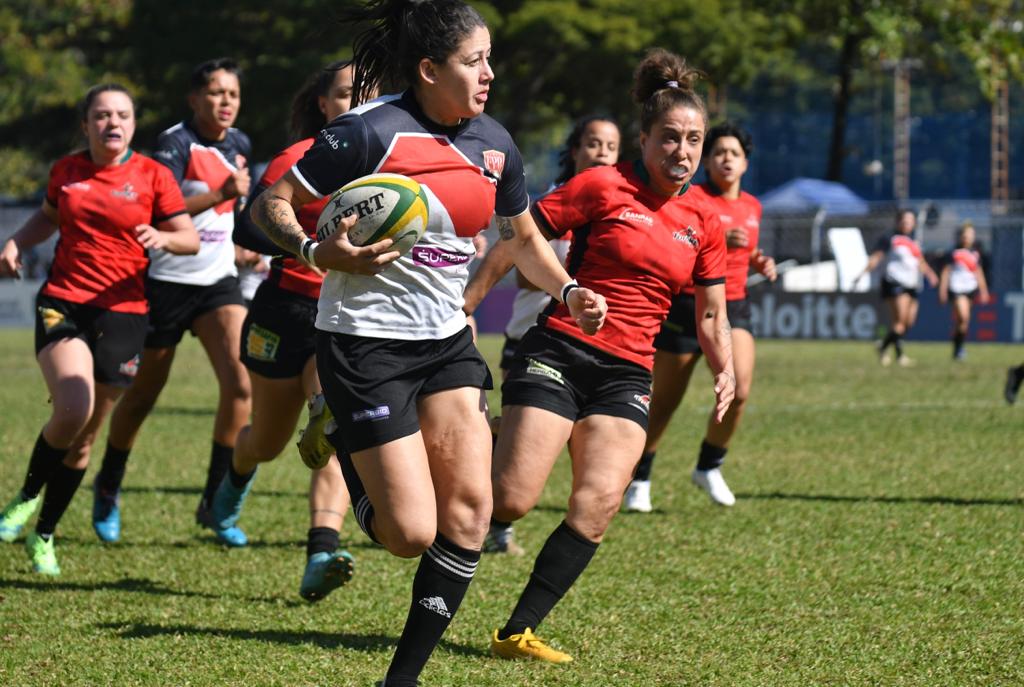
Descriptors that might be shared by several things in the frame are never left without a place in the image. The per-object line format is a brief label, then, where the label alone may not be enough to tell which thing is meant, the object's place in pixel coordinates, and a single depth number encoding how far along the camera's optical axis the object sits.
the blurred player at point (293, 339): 13.03
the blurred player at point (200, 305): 15.95
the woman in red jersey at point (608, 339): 11.05
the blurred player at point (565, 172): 15.21
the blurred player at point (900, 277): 44.53
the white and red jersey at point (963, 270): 46.94
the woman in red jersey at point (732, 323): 17.14
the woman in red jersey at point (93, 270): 14.11
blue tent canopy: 71.25
